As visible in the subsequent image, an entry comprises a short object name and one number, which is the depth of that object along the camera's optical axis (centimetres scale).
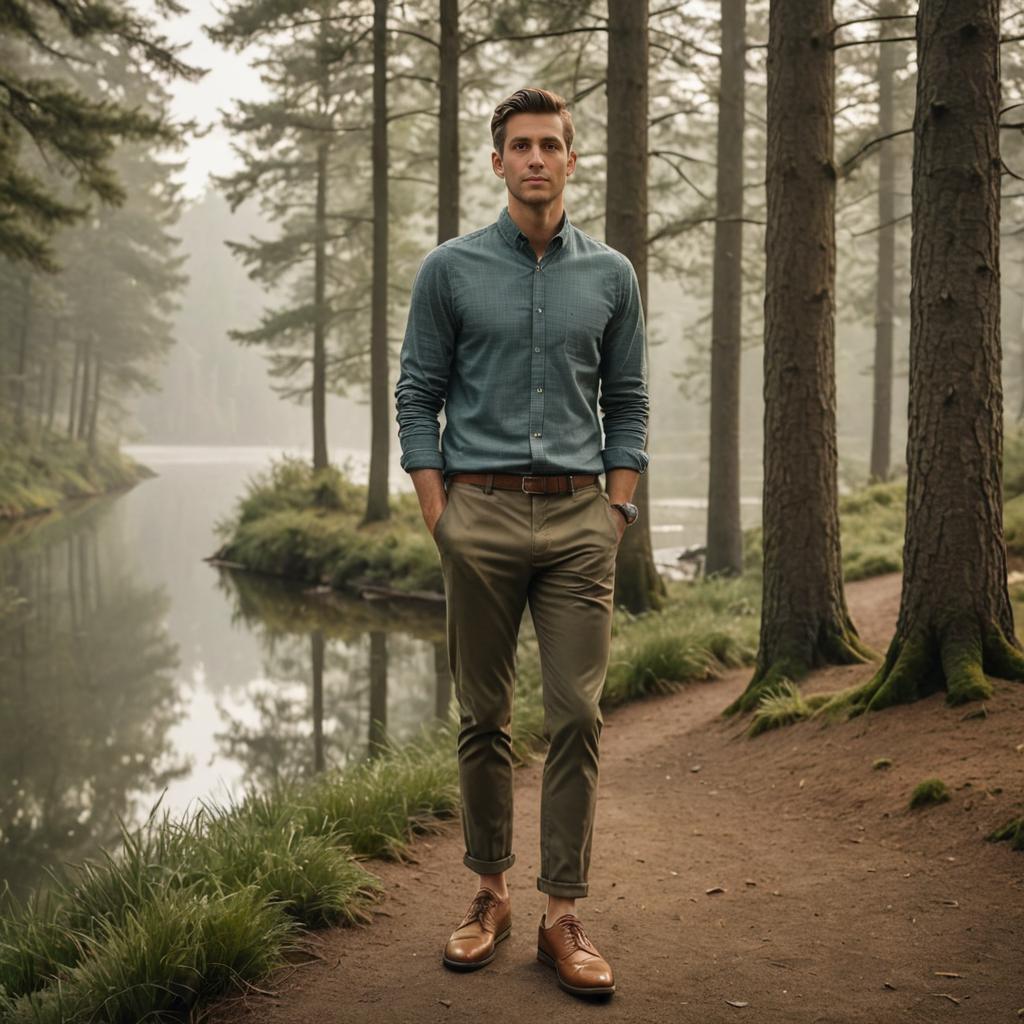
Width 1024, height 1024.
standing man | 334
